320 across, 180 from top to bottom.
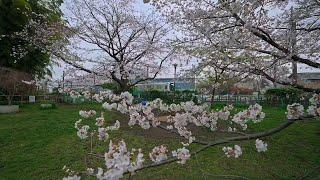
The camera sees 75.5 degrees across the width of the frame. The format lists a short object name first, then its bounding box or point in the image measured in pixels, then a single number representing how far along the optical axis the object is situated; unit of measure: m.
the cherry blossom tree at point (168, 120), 1.39
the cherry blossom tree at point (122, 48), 6.55
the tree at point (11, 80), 9.64
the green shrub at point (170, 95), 11.67
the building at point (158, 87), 14.59
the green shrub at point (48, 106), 9.16
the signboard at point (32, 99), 11.62
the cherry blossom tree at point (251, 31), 2.22
